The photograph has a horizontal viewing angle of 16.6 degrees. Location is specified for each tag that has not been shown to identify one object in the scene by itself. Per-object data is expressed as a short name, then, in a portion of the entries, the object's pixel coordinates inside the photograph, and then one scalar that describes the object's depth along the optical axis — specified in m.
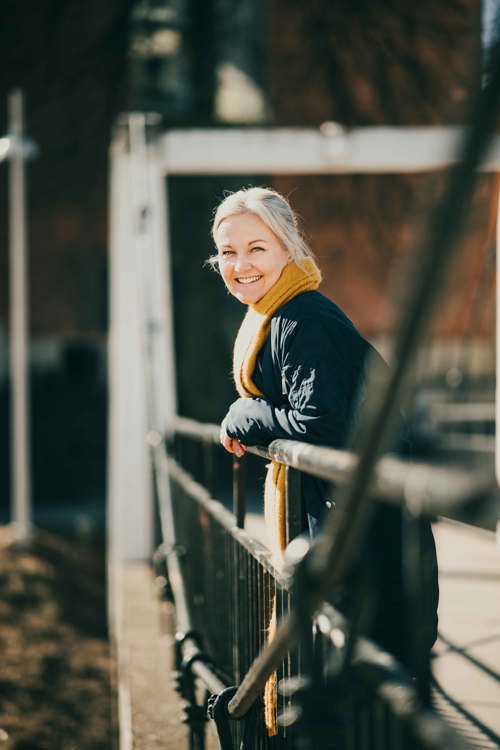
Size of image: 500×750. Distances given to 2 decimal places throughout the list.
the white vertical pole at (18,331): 14.80
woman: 3.97
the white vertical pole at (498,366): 9.08
